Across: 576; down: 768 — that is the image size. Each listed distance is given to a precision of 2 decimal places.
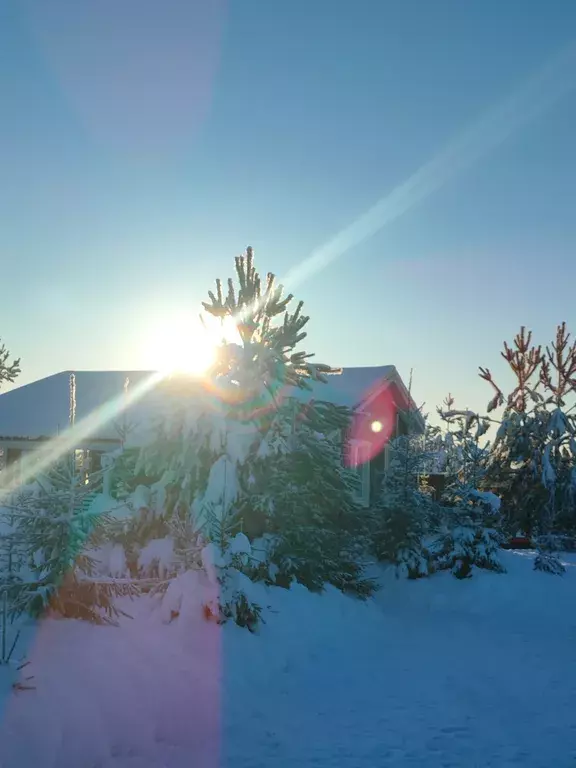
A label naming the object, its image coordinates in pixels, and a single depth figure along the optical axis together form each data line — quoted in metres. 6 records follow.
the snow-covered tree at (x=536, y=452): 20.61
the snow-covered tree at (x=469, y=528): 15.46
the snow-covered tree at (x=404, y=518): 15.38
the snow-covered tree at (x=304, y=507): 12.02
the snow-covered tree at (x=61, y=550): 7.71
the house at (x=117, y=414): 21.20
